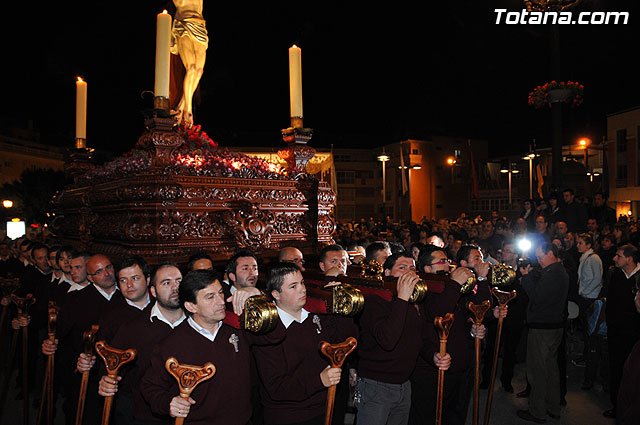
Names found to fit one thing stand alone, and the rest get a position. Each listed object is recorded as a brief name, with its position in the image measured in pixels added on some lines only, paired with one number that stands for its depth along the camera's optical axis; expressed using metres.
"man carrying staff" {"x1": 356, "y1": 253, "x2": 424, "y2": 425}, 3.87
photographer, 5.64
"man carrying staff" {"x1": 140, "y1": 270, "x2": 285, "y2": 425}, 2.89
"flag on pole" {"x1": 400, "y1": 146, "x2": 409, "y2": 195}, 26.31
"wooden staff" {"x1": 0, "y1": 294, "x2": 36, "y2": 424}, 4.61
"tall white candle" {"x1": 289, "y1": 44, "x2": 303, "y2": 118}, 5.48
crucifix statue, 5.78
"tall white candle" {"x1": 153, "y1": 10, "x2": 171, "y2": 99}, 4.28
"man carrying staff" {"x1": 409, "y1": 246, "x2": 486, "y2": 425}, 3.93
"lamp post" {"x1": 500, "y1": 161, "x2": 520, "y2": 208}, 39.89
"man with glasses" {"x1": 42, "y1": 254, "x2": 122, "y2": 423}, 4.63
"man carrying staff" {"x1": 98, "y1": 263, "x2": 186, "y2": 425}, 3.47
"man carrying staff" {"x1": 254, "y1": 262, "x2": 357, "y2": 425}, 3.18
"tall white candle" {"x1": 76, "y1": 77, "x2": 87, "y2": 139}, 6.71
